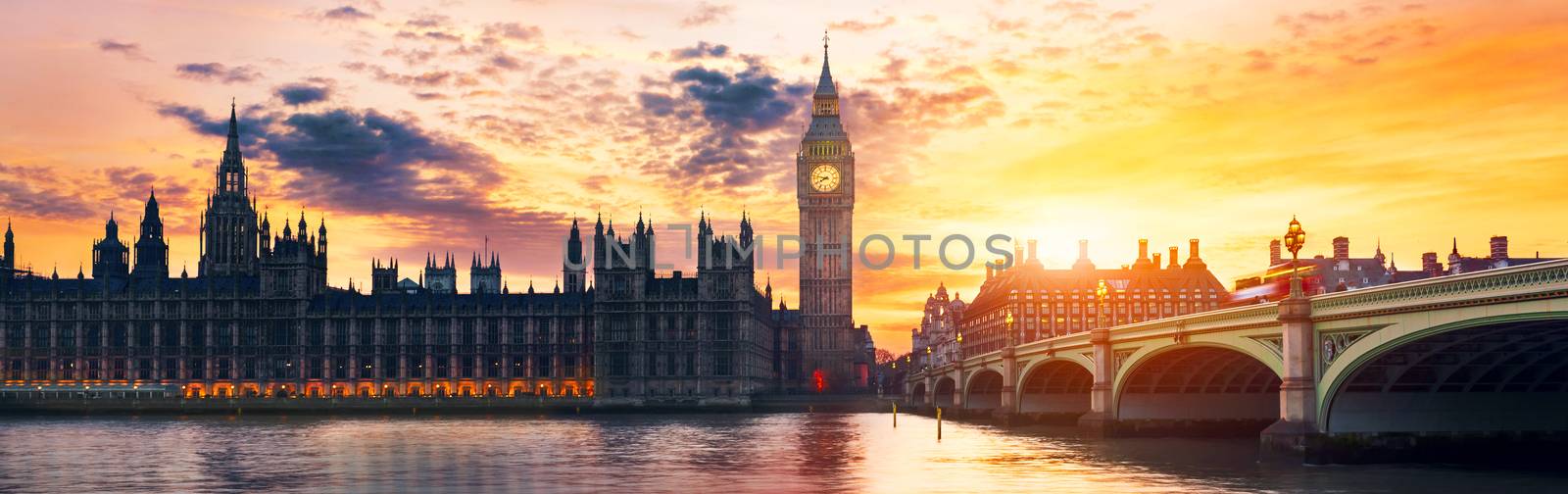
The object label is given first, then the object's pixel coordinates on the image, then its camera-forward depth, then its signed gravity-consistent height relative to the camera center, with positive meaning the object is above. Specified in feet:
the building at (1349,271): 502.79 +18.00
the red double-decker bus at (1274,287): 483.92 +10.92
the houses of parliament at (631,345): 629.51 -8.46
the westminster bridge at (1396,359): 160.04 -5.47
